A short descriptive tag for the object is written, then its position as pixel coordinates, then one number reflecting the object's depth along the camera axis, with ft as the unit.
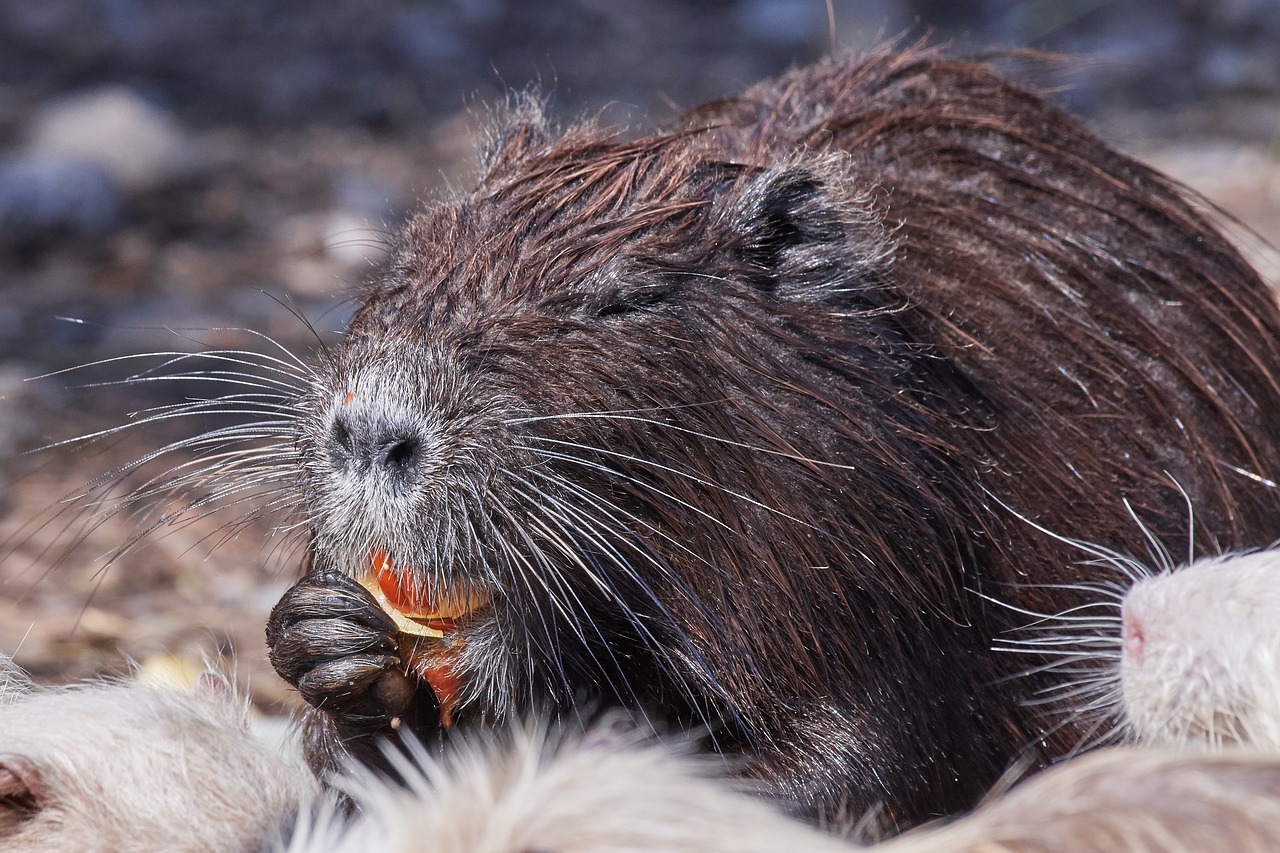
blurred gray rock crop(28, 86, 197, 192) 45.93
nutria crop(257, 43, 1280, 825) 16.88
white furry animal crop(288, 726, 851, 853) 12.72
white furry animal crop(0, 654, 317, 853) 15.52
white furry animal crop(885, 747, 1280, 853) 12.10
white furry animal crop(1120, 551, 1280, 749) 16.06
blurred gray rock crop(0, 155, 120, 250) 41.39
